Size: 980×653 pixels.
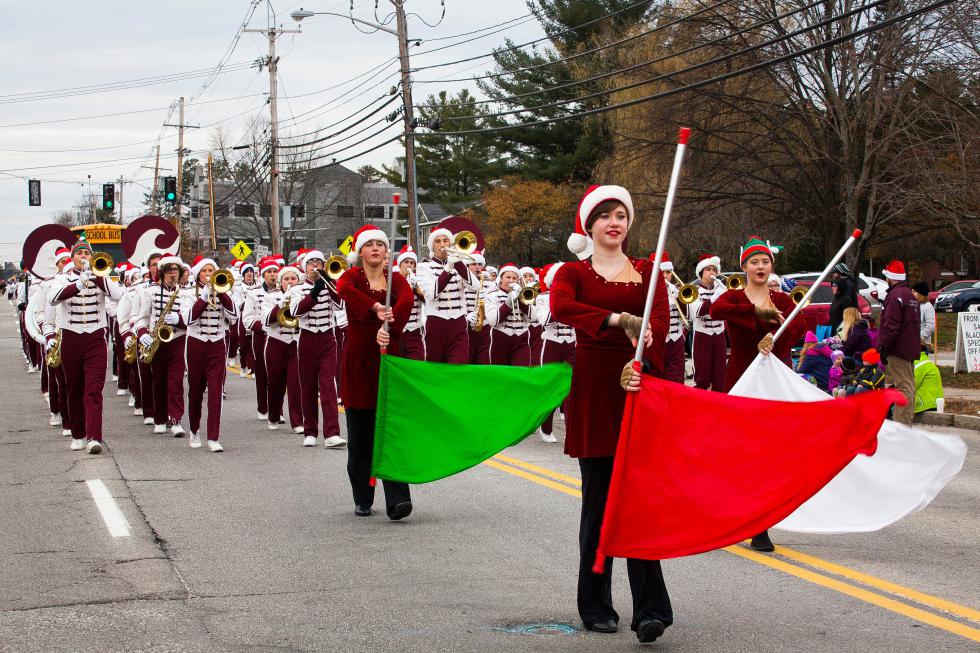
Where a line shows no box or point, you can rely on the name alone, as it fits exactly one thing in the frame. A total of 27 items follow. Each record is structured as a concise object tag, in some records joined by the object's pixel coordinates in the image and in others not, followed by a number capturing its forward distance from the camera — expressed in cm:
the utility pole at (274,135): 4480
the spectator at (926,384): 1648
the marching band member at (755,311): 874
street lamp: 3416
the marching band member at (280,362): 1588
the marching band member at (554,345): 1500
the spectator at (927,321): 2055
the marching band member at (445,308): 1552
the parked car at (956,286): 4869
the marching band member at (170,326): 1476
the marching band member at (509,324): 1619
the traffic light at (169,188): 5238
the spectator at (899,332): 1508
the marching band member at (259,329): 1722
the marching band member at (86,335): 1357
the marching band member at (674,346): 1537
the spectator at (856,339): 1554
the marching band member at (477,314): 1633
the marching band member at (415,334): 1457
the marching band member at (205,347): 1416
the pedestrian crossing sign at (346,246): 1398
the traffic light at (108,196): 5422
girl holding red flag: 614
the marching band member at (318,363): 1398
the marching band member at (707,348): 1611
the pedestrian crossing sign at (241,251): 4106
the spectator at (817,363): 1778
